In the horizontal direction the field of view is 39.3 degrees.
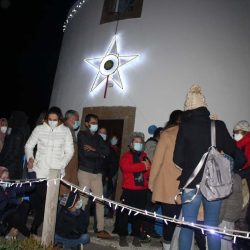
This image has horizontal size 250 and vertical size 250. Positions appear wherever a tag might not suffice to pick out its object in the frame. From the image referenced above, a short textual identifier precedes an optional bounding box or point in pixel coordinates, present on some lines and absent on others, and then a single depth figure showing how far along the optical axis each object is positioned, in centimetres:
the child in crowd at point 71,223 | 488
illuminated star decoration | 963
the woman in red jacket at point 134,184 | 569
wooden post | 410
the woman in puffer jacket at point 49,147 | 530
